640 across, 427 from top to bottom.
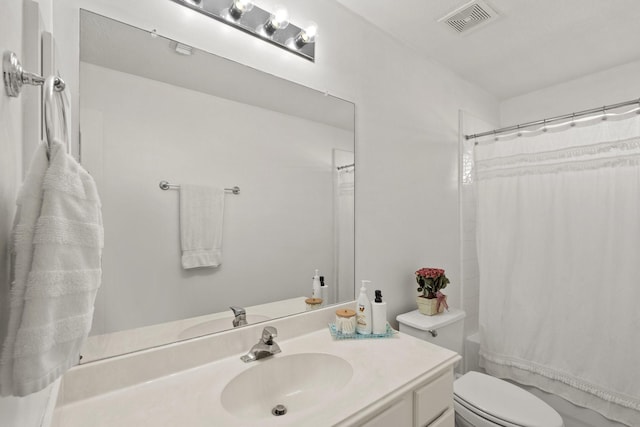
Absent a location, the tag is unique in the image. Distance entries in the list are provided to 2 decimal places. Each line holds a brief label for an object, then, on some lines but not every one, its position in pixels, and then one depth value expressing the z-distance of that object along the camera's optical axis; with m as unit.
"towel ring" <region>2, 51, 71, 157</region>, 0.38
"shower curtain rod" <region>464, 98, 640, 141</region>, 1.66
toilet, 1.41
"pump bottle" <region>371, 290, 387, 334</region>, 1.35
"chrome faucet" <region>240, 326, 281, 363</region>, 1.12
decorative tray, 1.31
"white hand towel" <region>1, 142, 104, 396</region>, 0.34
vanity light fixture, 1.16
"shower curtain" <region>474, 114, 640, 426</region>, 1.66
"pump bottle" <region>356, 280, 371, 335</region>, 1.35
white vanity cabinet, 0.93
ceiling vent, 1.58
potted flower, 1.74
